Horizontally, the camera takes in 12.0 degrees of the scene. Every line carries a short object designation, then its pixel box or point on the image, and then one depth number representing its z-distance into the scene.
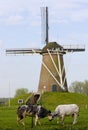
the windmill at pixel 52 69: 75.88
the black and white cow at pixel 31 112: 24.88
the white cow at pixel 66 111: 25.81
